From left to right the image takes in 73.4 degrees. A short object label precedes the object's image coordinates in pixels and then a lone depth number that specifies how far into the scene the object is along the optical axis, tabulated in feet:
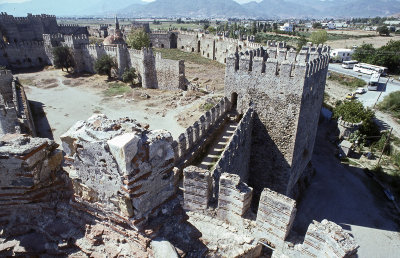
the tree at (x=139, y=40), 139.33
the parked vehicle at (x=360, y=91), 120.96
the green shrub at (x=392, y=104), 99.66
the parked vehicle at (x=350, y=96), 111.80
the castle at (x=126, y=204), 13.30
